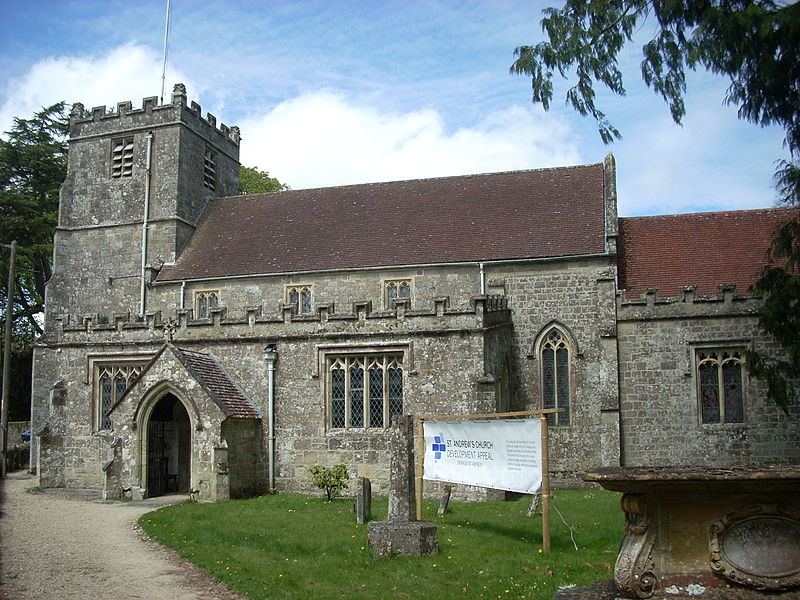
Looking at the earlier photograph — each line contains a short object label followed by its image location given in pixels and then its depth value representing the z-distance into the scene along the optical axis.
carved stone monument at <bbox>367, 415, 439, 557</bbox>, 11.40
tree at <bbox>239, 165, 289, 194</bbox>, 42.38
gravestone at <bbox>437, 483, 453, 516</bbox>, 15.53
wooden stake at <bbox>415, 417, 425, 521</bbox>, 13.58
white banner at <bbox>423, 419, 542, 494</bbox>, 11.79
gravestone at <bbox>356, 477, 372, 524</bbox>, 14.48
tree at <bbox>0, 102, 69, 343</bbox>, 37.50
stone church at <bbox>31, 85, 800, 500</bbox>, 19.19
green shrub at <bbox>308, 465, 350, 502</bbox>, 17.81
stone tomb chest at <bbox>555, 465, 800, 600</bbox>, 6.36
